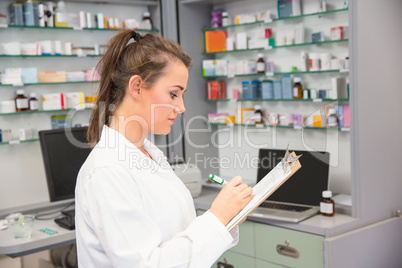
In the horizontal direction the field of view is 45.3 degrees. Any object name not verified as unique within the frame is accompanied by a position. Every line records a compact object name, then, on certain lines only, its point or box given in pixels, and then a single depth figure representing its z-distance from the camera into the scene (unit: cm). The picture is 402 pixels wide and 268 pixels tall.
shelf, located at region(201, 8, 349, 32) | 327
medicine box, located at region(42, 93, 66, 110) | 358
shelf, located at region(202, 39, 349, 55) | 328
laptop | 298
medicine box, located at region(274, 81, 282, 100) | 362
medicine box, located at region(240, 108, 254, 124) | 383
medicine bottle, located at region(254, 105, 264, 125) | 379
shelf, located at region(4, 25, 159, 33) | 342
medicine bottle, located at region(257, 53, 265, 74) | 371
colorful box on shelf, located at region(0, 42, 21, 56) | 340
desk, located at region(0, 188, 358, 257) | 268
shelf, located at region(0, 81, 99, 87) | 343
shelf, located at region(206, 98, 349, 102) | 329
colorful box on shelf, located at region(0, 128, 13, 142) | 343
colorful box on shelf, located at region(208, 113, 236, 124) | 402
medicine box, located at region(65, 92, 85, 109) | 370
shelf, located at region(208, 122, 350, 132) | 319
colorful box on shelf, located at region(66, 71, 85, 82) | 370
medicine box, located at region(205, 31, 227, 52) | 398
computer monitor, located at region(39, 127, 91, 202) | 313
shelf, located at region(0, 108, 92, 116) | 347
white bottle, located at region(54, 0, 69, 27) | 359
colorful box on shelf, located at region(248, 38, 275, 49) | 366
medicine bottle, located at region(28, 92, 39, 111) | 351
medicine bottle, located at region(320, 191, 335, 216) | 288
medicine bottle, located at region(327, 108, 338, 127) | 324
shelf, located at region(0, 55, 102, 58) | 346
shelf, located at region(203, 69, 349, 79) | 321
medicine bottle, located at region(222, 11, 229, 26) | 395
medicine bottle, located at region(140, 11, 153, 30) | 401
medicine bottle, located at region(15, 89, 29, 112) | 346
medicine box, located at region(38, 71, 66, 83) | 357
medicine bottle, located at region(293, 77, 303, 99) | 349
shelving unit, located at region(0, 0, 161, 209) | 351
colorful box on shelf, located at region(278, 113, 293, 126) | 362
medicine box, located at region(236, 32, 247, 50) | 381
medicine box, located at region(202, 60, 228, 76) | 399
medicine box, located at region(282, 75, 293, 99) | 355
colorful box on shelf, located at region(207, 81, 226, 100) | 404
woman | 125
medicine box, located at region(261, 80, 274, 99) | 368
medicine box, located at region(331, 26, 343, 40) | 324
